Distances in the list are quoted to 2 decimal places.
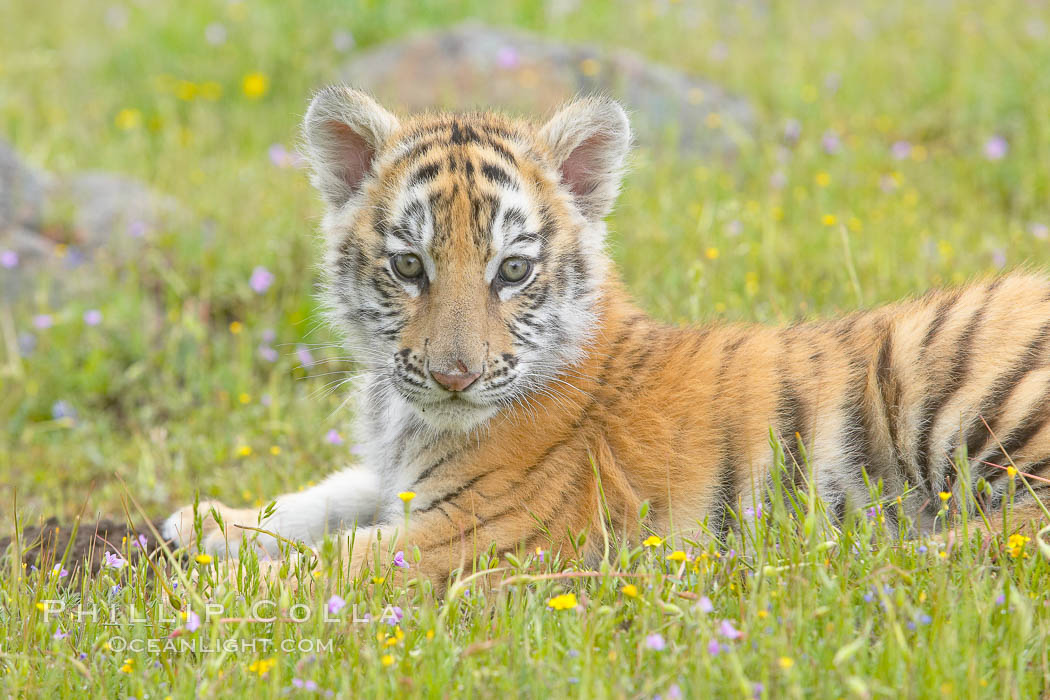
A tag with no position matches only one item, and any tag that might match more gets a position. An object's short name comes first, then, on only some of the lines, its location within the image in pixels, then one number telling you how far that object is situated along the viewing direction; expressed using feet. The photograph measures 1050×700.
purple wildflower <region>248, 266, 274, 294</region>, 43.26
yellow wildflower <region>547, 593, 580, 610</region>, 19.90
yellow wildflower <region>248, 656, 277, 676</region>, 18.78
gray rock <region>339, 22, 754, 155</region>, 63.36
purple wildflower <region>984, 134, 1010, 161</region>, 54.54
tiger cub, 25.91
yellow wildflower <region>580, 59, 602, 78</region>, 65.36
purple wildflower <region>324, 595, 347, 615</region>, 20.33
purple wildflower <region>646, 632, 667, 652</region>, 18.24
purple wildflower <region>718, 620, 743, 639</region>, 18.51
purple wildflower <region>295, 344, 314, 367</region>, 42.88
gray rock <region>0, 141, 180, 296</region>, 47.55
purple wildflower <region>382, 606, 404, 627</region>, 20.90
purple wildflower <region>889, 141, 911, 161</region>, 55.98
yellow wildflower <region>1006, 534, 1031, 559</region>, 21.88
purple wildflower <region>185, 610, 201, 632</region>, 19.80
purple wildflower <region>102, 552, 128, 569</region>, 23.72
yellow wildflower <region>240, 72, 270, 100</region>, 69.26
